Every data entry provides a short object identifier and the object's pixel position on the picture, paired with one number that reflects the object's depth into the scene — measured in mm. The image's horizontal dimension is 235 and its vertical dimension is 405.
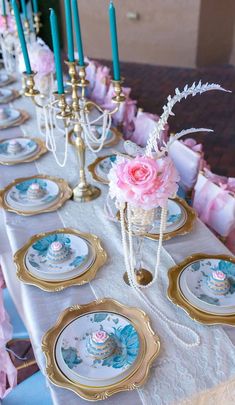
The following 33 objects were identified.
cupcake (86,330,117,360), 900
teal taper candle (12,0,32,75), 1238
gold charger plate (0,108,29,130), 2061
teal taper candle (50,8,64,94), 1138
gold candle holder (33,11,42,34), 2521
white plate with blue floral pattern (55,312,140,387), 861
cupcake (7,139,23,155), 1783
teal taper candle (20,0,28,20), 2355
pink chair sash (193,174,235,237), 1396
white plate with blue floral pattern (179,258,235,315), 1005
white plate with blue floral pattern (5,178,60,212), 1443
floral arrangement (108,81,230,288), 871
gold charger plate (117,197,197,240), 1280
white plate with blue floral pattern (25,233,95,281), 1132
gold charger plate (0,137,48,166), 1729
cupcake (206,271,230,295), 1040
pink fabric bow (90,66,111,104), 2497
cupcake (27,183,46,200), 1472
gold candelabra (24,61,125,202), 1248
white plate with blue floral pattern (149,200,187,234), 1303
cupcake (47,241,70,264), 1173
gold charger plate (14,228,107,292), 1106
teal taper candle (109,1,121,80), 1123
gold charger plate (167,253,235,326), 980
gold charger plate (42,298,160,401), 836
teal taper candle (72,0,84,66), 1239
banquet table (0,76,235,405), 858
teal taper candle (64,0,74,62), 1250
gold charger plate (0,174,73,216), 1420
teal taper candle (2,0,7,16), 2568
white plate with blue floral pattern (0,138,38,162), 1757
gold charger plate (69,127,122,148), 1858
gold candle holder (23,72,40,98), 1335
